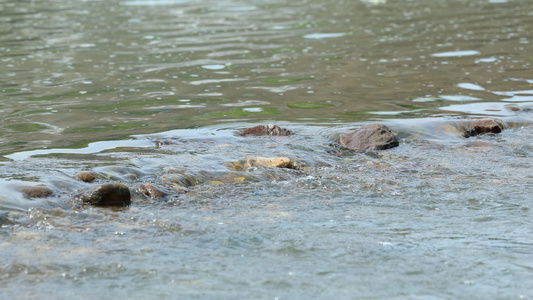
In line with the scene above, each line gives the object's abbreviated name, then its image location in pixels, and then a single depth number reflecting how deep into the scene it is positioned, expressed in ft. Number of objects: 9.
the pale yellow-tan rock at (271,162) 39.34
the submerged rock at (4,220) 29.60
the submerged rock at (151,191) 33.94
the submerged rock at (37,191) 32.76
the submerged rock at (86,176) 35.73
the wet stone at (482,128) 48.29
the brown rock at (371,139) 44.27
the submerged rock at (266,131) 47.73
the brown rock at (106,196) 32.55
